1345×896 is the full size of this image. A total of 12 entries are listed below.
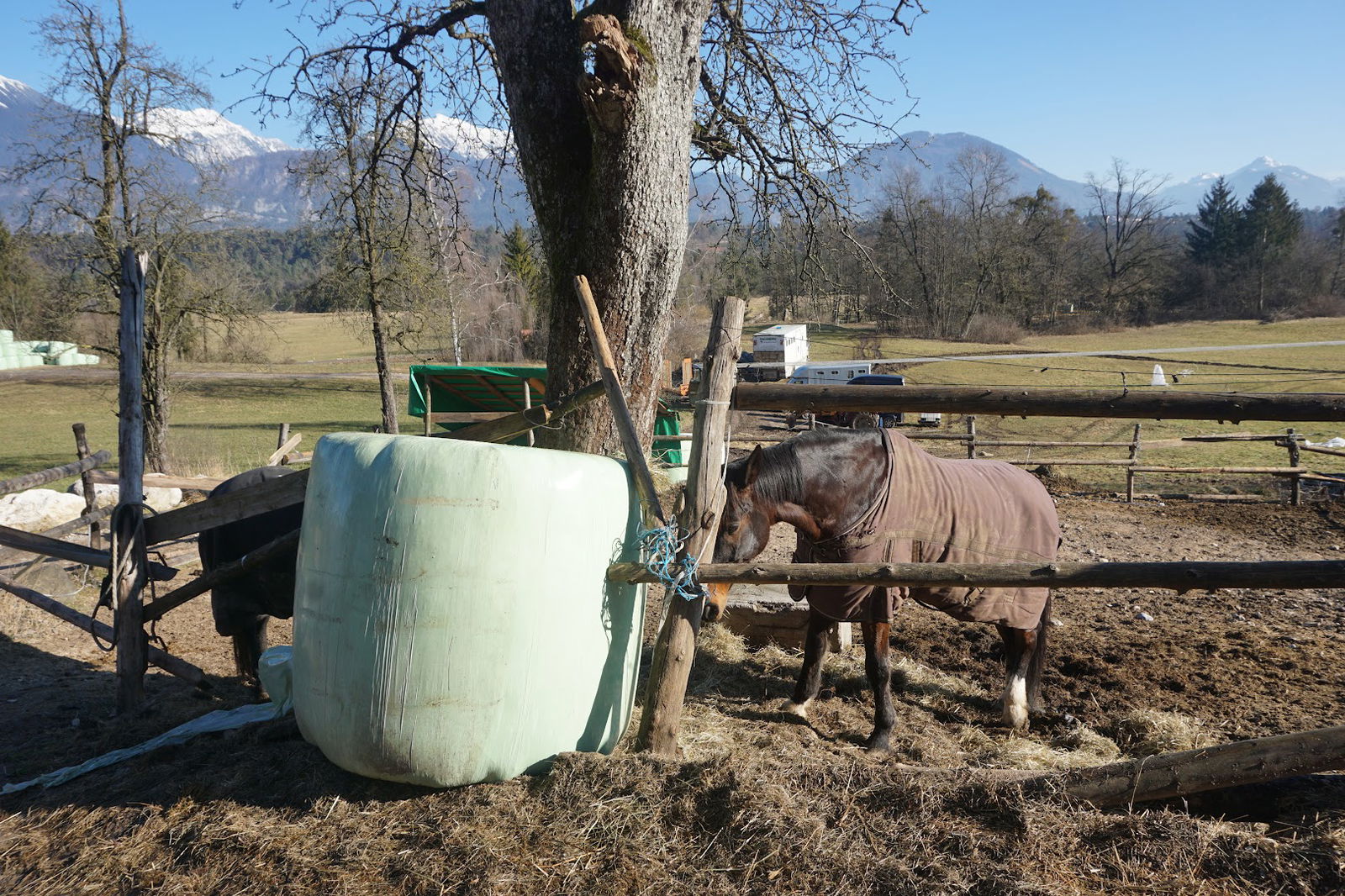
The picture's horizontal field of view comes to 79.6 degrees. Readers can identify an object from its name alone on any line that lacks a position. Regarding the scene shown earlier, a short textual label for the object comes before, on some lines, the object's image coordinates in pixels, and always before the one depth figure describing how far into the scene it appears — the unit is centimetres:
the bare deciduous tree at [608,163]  428
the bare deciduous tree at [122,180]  1302
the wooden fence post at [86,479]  943
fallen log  258
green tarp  1487
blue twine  317
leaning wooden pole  329
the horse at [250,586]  516
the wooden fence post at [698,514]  333
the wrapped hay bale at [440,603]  272
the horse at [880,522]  419
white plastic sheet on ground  362
